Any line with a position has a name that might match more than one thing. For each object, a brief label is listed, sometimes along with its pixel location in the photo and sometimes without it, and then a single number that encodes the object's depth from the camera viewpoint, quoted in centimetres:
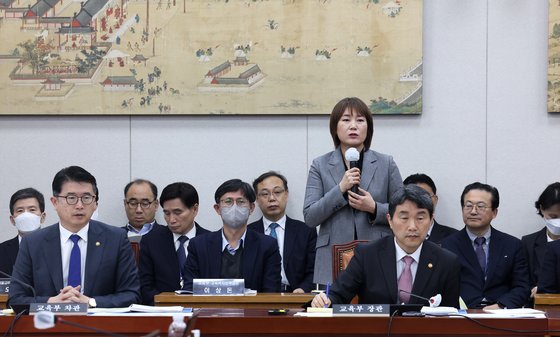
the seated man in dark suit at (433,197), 1090
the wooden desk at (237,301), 744
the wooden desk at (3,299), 802
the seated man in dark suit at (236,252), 925
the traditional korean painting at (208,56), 1148
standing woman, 830
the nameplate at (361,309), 588
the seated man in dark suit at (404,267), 689
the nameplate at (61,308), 606
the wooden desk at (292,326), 577
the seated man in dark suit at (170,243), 1013
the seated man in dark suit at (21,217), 1035
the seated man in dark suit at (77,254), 730
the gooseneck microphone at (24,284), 675
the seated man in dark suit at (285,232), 1055
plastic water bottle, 451
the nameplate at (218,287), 752
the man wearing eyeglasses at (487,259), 963
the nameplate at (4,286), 818
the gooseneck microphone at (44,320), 399
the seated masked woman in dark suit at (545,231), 1042
